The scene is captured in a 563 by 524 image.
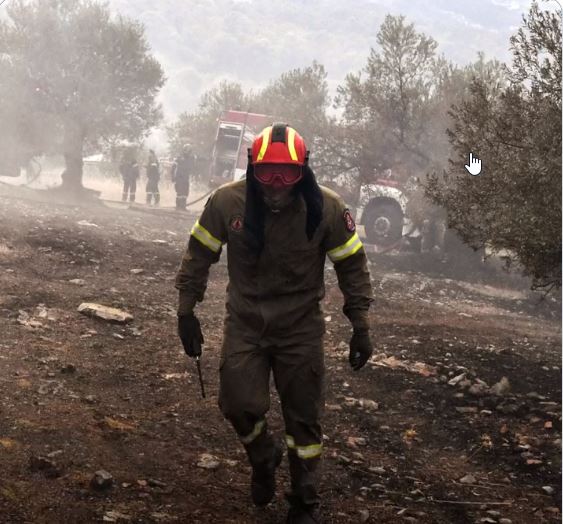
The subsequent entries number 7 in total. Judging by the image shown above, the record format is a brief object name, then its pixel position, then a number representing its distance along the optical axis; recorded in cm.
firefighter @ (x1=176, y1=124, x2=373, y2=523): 387
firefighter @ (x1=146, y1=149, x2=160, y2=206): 2625
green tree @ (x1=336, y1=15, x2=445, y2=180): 1948
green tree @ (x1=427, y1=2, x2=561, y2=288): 735
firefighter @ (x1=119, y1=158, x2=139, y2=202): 2670
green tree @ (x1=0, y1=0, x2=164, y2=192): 2364
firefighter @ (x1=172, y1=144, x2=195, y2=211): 2509
